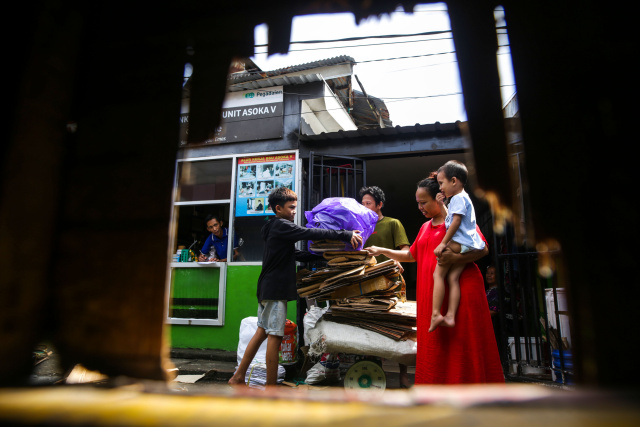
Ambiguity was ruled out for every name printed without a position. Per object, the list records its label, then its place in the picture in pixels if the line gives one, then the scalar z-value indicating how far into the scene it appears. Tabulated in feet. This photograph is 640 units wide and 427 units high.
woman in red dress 8.35
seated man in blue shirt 21.08
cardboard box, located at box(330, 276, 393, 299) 13.08
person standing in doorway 15.76
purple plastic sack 13.46
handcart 11.82
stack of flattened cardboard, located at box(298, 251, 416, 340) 12.38
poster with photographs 20.92
